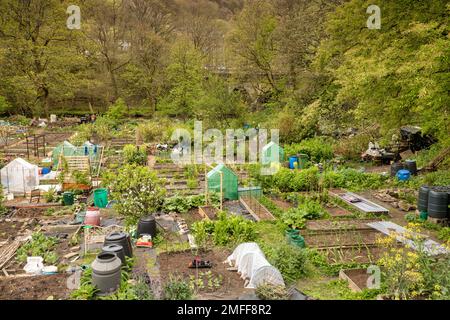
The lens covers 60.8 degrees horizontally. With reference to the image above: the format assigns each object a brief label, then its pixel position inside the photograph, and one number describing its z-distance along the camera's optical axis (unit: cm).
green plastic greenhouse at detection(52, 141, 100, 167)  1505
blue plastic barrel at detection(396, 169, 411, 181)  1365
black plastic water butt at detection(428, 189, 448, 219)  977
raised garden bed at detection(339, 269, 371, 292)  661
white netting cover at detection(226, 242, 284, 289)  643
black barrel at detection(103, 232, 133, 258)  749
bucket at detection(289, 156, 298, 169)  1555
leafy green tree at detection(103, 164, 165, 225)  927
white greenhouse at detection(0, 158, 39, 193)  1222
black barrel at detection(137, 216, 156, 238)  882
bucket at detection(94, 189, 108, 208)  1117
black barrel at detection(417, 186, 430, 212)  1020
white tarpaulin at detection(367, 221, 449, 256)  724
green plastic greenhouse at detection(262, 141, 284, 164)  1537
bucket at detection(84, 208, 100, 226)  941
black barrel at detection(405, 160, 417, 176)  1418
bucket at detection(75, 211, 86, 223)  1000
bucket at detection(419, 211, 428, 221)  1022
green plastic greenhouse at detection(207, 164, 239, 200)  1190
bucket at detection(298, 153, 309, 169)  1542
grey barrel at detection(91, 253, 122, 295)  631
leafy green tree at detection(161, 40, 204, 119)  2781
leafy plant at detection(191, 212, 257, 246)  848
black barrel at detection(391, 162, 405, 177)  1423
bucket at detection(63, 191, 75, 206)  1134
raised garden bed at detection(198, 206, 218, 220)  1026
